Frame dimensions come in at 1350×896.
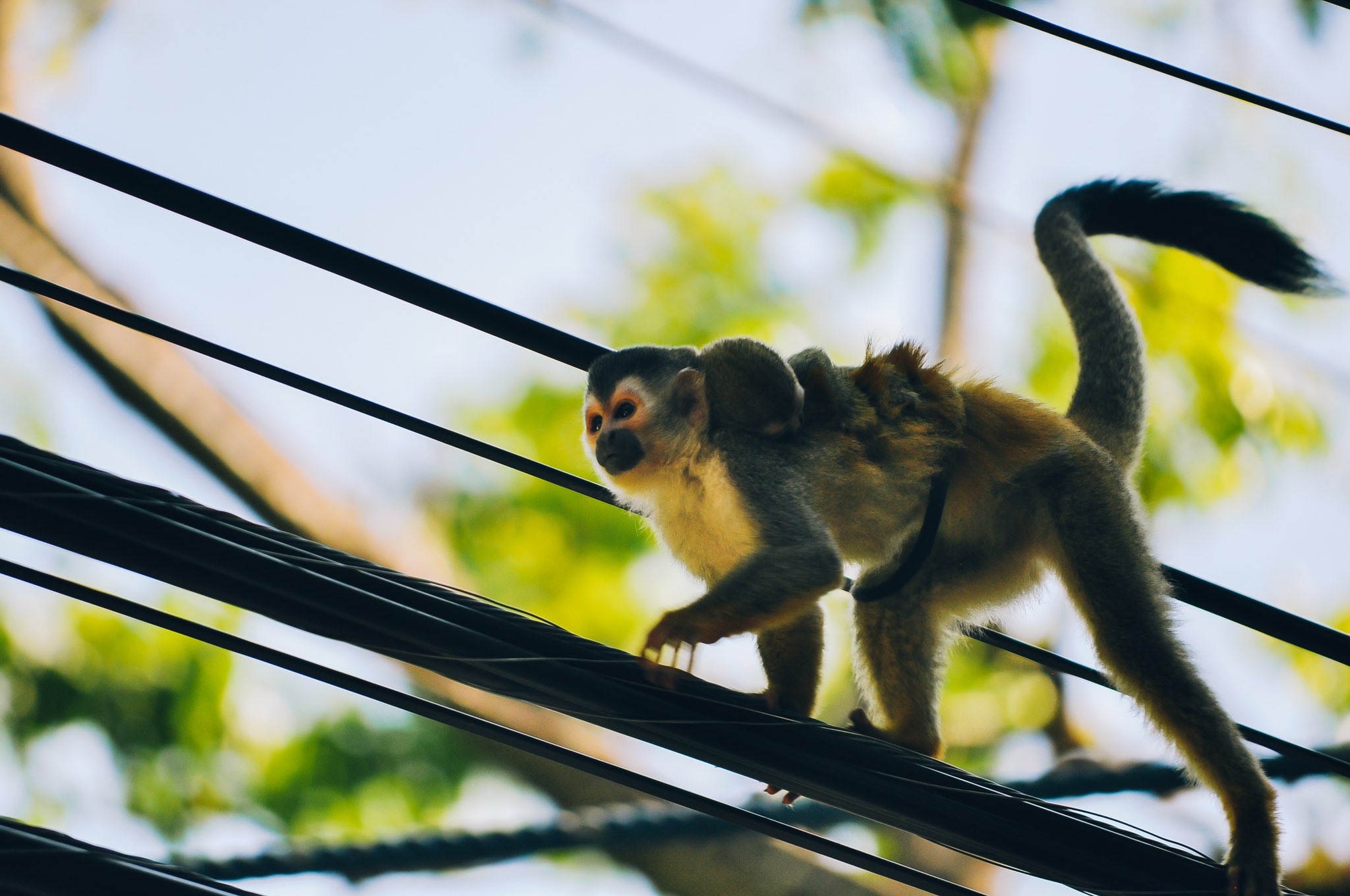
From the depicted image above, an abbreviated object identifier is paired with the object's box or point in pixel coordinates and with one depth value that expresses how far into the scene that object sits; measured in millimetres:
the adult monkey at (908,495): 7203
